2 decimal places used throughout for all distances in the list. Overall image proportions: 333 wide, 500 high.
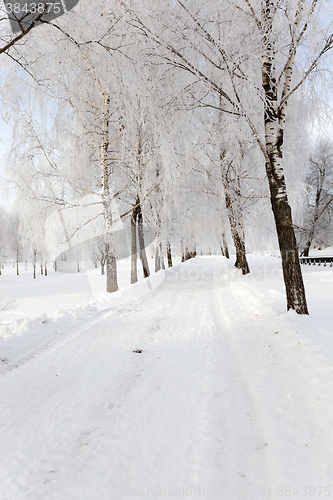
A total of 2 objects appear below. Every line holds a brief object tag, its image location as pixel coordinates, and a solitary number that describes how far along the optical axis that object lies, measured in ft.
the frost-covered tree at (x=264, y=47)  13.51
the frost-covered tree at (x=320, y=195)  72.95
